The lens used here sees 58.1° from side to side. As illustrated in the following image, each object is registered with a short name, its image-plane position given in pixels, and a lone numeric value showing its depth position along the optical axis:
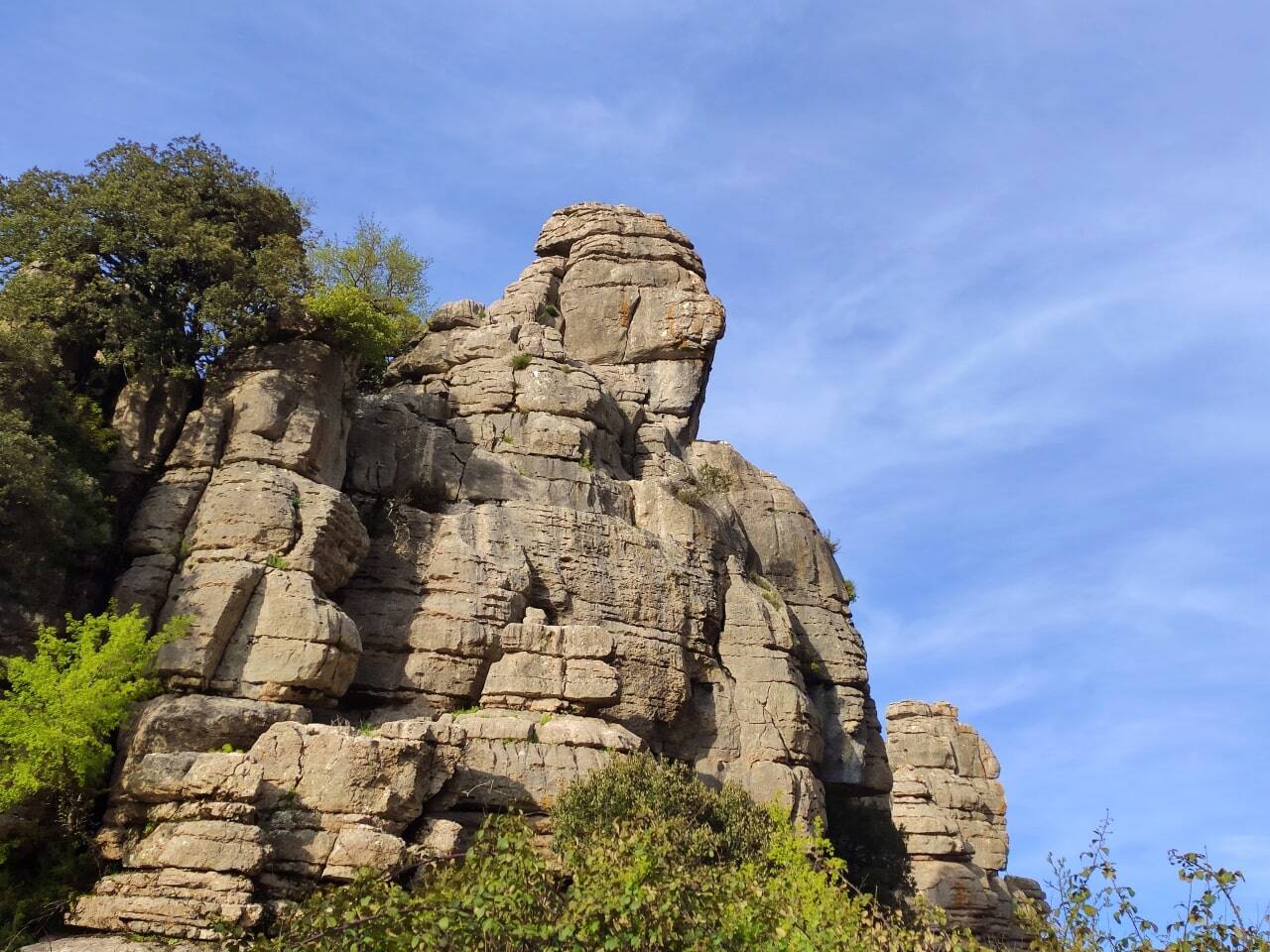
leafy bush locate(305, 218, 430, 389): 32.41
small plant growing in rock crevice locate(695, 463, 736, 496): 41.62
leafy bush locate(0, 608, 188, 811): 22.91
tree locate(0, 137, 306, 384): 30.25
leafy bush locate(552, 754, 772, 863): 25.42
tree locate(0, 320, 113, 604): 25.66
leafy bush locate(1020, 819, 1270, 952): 12.17
